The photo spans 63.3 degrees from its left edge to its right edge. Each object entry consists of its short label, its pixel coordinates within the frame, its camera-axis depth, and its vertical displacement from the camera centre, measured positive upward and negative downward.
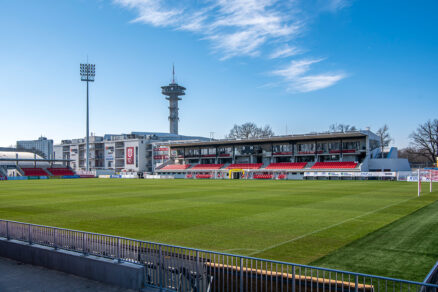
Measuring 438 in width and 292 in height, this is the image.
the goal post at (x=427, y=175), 56.97 -3.44
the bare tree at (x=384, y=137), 113.12 +5.57
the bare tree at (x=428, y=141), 95.06 +3.62
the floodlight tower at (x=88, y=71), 104.69 +24.93
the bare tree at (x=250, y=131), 135.62 +9.07
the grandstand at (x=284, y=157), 76.19 -0.63
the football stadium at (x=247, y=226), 9.25 -3.79
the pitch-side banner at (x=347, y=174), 65.31 -3.75
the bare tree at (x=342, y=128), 126.00 +9.65
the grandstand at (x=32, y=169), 95.75 -4.02
